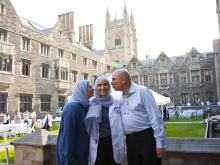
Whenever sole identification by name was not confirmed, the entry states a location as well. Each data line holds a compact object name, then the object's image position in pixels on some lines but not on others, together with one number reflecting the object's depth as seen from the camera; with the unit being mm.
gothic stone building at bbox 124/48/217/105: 24035
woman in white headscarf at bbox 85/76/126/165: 2011
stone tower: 42091
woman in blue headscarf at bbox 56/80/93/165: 1855
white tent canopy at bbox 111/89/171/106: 7643
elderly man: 1984
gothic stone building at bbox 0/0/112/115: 14862
